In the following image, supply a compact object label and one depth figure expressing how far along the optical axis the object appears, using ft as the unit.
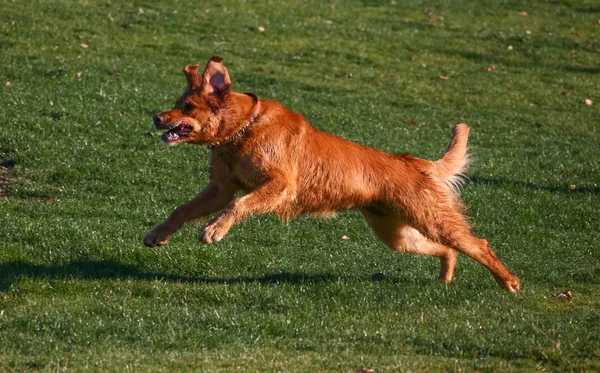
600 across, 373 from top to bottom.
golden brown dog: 54.08
